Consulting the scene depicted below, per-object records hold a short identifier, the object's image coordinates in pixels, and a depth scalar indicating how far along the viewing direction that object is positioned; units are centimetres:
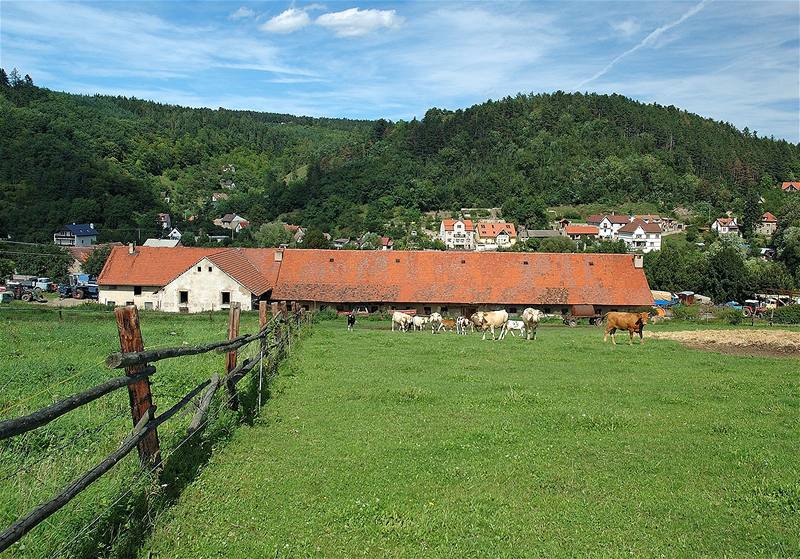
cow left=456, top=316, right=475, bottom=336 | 3278
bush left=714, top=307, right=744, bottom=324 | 4184
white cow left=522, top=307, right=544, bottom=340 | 2802
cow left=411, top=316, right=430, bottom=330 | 3488
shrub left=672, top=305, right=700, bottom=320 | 4422
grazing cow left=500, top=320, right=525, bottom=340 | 3016
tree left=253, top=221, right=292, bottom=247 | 10825
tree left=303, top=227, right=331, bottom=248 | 9331
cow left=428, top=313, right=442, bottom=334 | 3484
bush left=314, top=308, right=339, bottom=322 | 4050
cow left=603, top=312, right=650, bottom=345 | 2506
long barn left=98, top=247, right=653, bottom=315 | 4234
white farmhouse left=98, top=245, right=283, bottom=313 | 4188
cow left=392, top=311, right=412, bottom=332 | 3447
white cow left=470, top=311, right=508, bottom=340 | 2842
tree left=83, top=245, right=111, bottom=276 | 6888
